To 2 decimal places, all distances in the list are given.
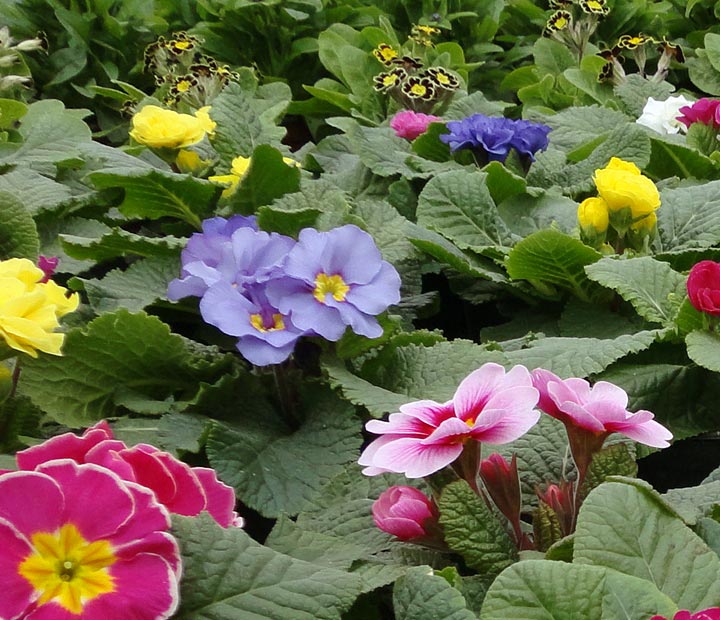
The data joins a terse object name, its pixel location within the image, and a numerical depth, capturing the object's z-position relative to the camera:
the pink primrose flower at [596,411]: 0.42
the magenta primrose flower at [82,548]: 0.36
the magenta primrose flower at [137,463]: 0.38
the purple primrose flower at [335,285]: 0.52
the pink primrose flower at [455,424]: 0.40
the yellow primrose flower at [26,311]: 0.46
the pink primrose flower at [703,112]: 0.81
